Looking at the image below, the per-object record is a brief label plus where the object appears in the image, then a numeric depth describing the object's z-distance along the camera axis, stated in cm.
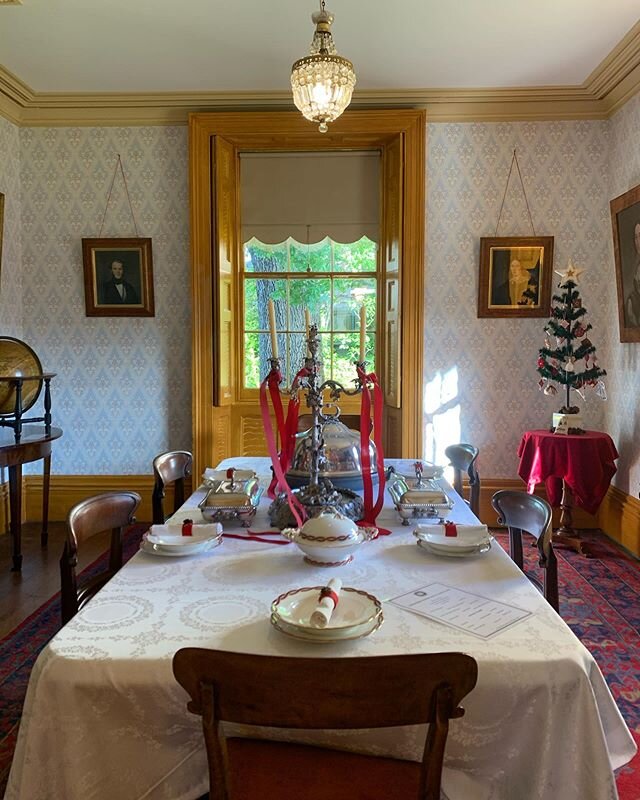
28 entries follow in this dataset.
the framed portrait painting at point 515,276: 456
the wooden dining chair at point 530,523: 174
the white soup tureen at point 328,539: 167
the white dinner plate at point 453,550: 177
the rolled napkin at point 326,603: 127
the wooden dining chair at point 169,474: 261
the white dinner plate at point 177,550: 179
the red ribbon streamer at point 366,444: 206
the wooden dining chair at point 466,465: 285
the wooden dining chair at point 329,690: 96
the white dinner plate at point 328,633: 124
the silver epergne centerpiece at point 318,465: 203
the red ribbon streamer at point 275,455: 199
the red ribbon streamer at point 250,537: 194
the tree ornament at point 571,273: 420
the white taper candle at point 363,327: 204
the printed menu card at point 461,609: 133
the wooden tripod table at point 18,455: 357
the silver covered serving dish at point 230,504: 211
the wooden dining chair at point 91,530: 172
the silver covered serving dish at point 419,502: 212
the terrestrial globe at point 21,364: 417
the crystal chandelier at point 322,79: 239
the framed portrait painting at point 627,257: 390
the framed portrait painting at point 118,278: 468
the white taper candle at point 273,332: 199
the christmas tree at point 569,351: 414
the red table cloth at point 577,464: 389
